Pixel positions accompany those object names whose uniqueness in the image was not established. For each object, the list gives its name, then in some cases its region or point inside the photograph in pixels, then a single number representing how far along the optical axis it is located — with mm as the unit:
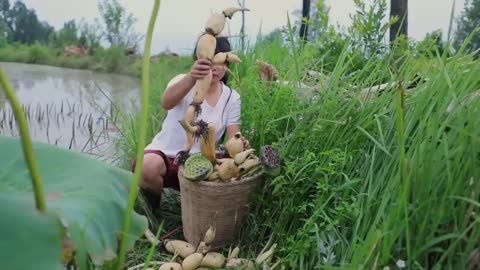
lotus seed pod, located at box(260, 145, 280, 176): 1804
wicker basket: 1868
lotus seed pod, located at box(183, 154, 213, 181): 1845
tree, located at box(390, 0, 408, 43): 3236
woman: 2123
